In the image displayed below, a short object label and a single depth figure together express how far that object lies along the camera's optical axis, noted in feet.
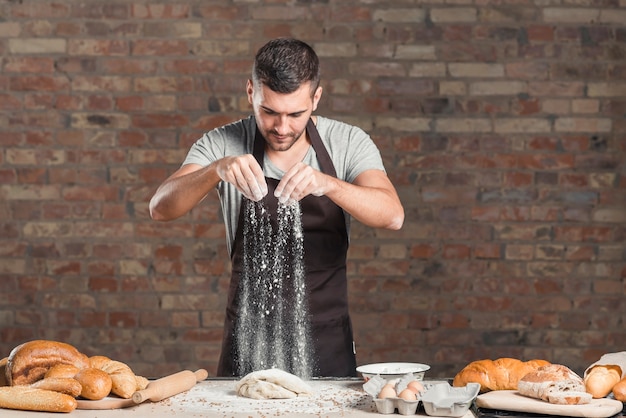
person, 9.21
